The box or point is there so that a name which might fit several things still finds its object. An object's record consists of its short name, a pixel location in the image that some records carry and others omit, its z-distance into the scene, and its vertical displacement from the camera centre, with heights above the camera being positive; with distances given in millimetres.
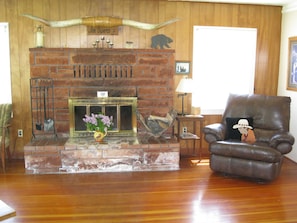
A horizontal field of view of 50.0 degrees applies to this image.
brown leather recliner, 3785 -763
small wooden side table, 4656 -796
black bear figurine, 4699 +555
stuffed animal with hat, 4215 -682
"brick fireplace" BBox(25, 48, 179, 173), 4422 -1
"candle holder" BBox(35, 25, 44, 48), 4414 +553
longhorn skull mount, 4449 +790
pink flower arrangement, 4145 -574
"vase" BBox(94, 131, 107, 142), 4238 -755
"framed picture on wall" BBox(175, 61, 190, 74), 4938 +183
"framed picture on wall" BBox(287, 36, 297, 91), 4762 +222
